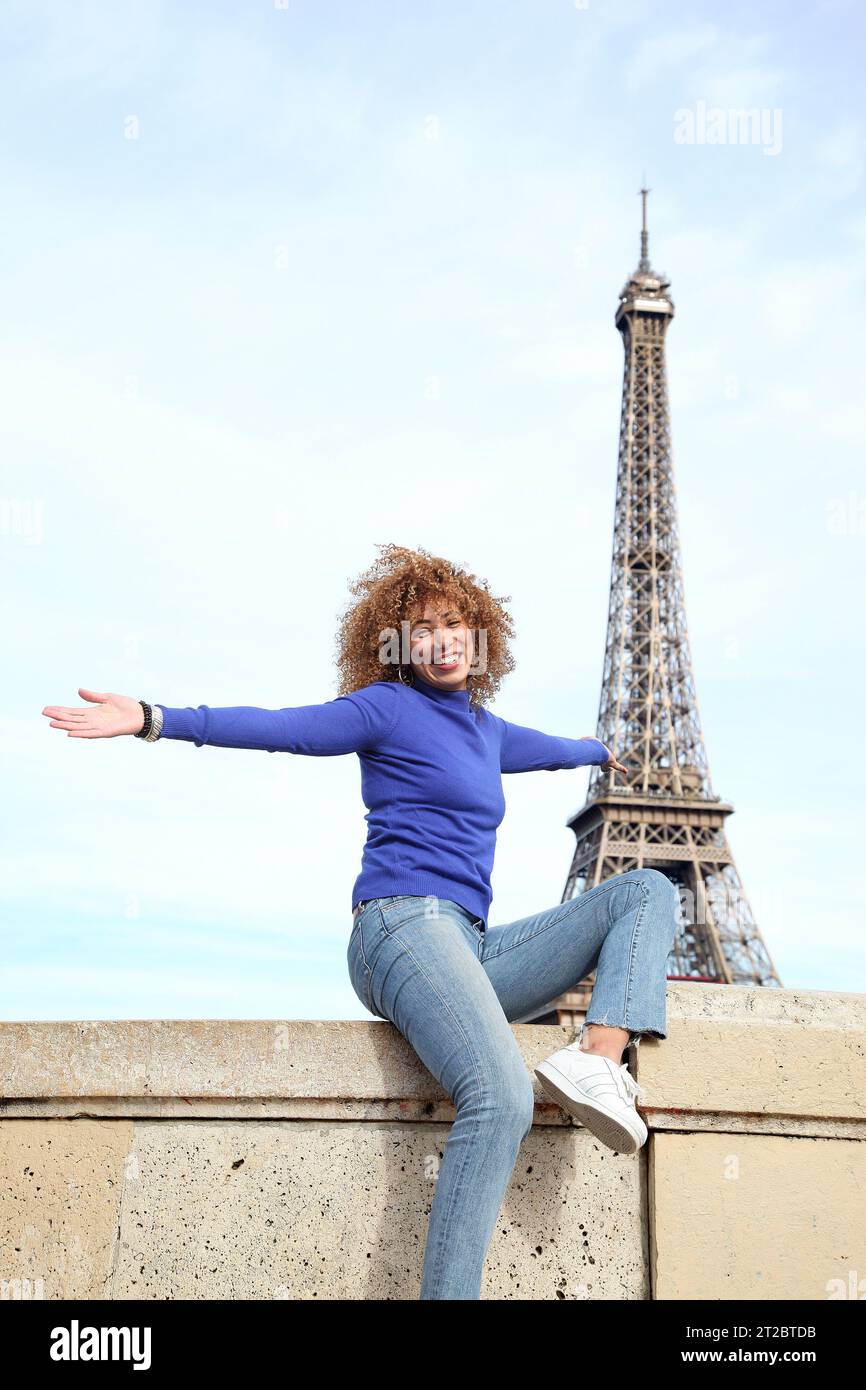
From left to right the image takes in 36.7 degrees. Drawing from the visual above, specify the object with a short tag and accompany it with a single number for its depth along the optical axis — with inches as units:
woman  126.5
